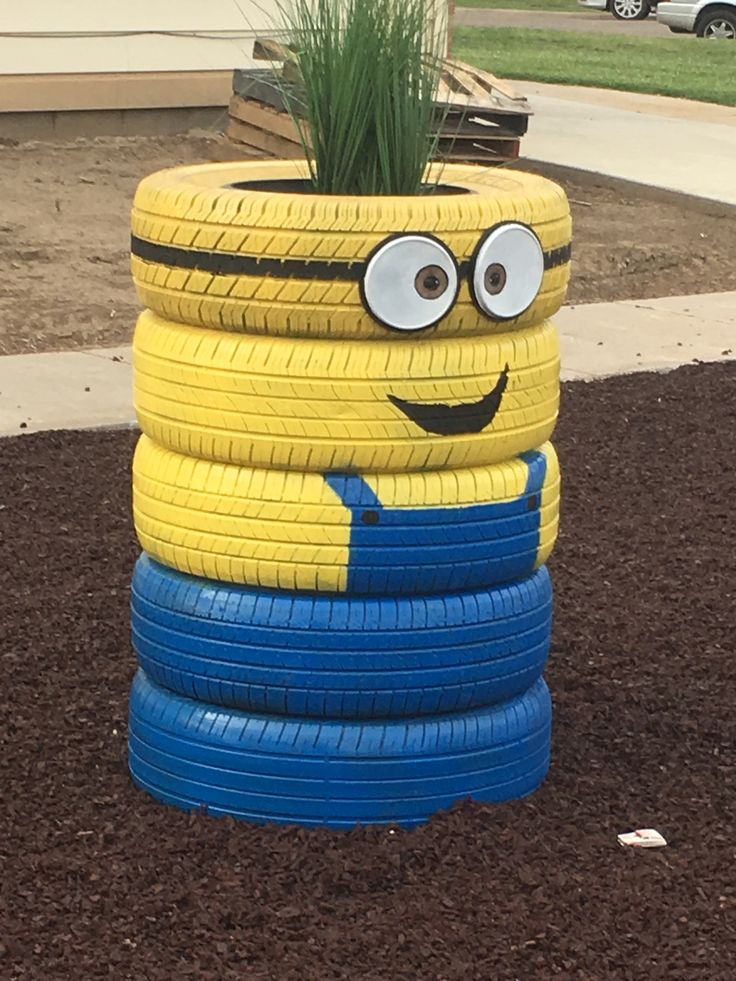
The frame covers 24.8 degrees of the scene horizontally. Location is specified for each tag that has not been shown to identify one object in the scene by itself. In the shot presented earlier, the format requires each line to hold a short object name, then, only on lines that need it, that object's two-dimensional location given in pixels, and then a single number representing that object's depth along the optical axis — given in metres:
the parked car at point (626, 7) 40.72
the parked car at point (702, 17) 32.47
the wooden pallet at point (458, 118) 11.39
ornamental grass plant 3.27
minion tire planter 3.07
